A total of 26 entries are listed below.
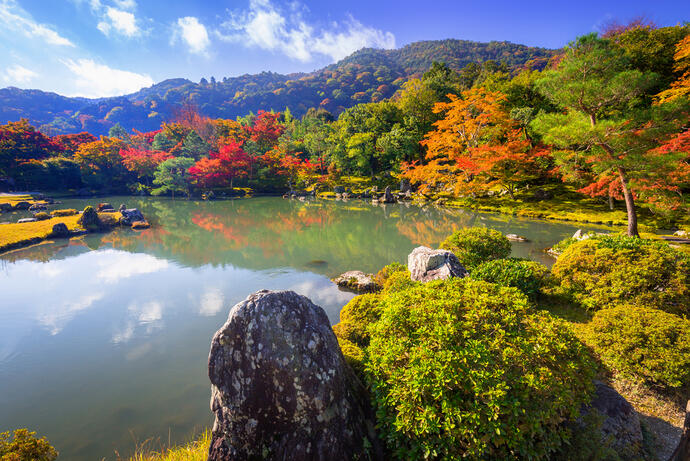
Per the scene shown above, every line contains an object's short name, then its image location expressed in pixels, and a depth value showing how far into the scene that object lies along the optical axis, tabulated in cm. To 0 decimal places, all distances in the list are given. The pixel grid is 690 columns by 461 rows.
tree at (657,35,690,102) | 1633
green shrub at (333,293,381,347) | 525
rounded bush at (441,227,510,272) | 847
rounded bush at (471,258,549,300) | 662
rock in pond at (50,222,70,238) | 1794
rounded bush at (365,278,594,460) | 254
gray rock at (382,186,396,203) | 3140
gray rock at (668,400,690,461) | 183
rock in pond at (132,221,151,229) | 2088
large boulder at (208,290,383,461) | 299
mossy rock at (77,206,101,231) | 1984
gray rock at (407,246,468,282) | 680
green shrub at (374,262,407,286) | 944
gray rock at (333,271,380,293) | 978
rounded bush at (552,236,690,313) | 541
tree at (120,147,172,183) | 4103
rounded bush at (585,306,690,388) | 393
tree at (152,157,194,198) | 3712
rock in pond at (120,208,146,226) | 2141
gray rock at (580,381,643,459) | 322
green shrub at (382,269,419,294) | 655
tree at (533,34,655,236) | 1070
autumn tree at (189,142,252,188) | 3884
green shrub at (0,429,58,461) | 304
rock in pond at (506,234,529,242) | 1491
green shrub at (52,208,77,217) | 2386
